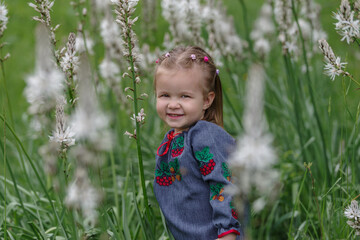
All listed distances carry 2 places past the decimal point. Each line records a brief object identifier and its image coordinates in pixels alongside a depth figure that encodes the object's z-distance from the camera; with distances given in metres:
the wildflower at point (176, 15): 3.61
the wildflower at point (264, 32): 4.84
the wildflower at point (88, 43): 2.77
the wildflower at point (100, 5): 4.03
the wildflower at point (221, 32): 3.81
